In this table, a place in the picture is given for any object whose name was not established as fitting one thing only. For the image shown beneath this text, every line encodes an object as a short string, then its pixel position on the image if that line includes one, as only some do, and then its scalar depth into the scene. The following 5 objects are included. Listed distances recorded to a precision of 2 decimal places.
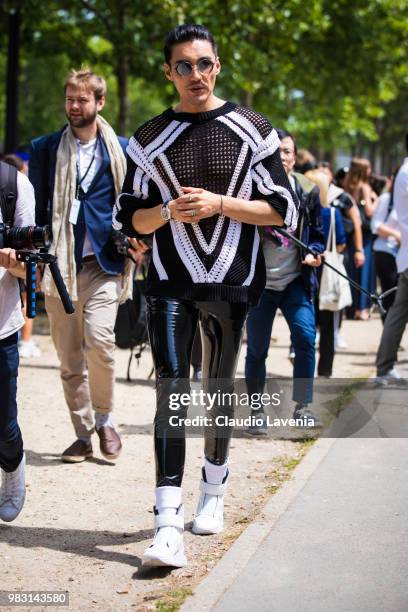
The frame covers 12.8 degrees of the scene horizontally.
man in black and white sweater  7.27
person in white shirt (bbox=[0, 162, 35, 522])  7.71
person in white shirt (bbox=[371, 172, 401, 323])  17.31
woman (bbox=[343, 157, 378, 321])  20.27
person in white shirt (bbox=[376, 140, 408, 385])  13.20
